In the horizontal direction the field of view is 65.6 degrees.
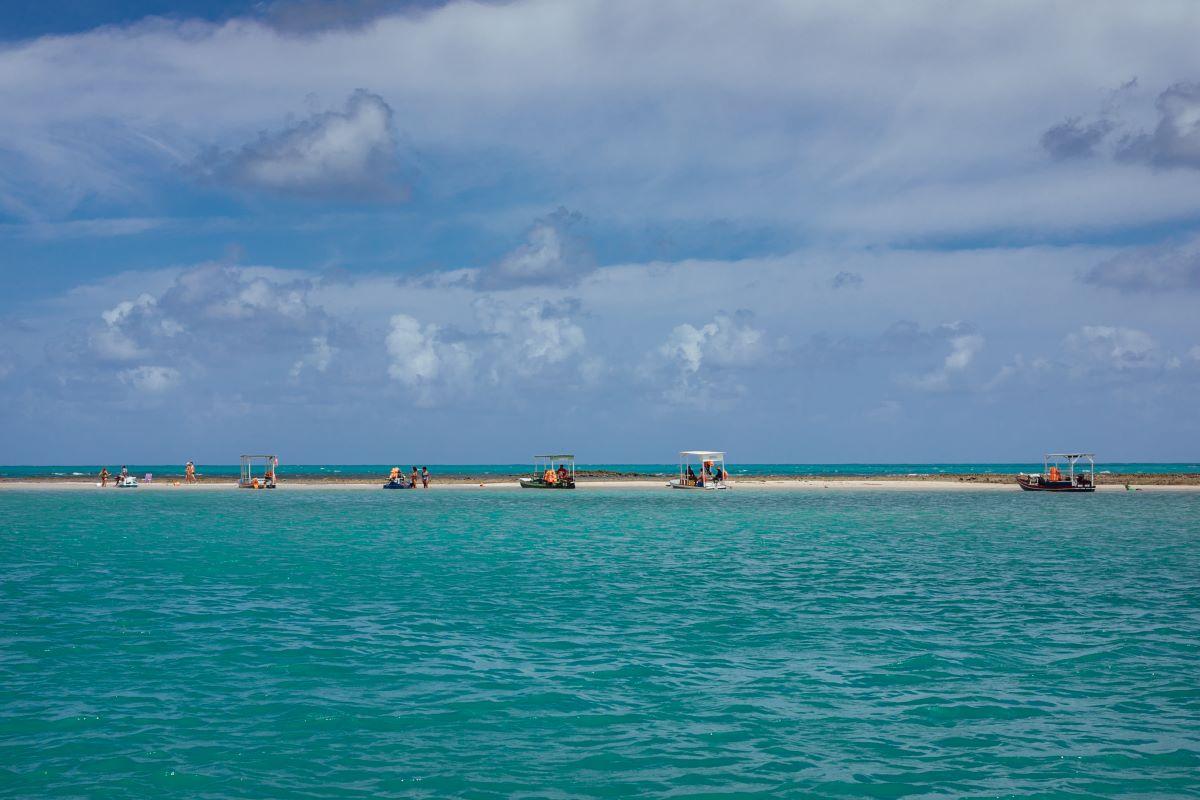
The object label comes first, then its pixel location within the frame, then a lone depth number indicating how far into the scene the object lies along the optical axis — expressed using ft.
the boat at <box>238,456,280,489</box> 315.74
